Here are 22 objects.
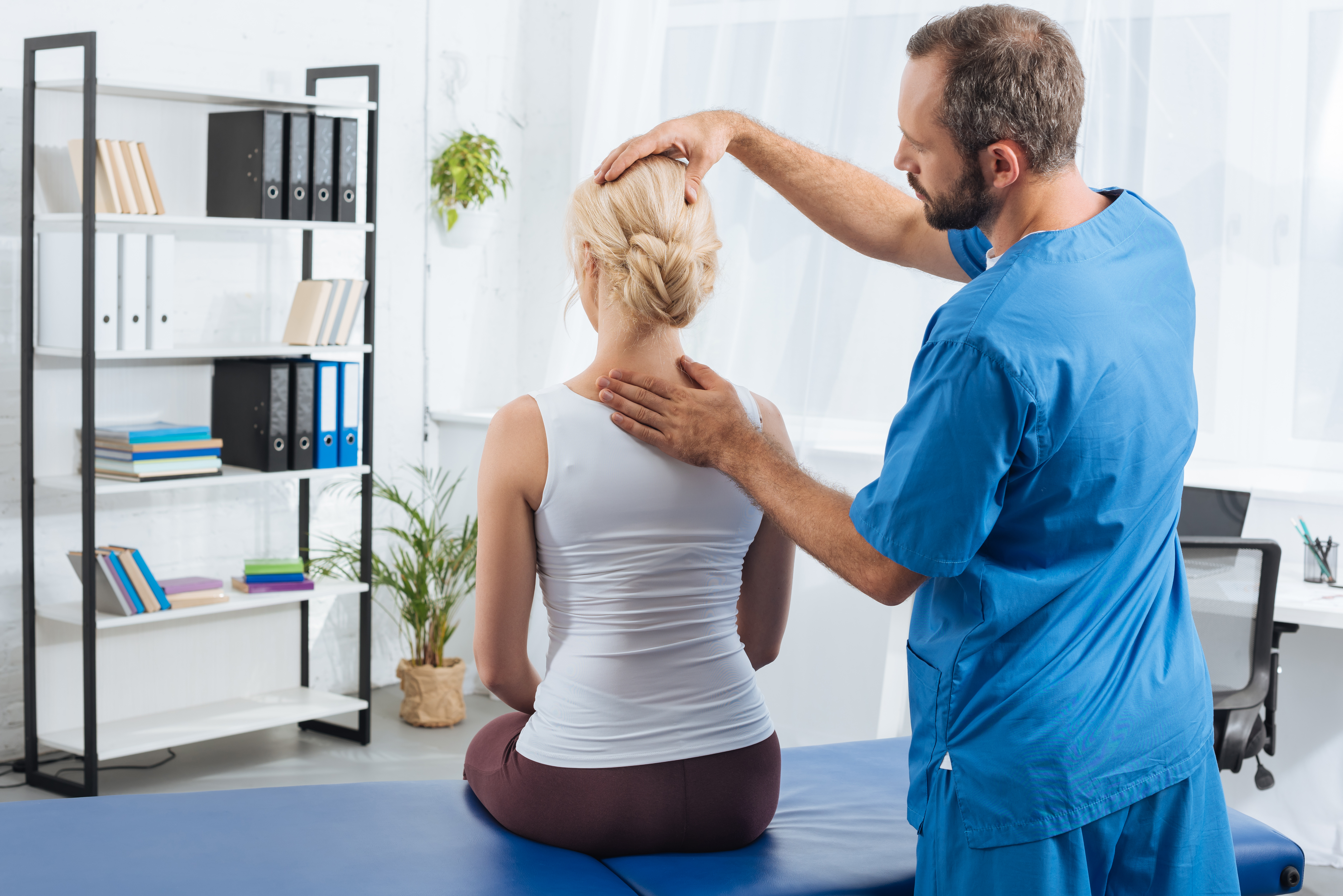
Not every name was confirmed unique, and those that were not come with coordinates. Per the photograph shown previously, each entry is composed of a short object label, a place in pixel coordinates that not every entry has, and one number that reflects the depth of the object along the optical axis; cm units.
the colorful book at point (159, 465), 295
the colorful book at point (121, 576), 297
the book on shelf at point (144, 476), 295
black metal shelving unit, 275
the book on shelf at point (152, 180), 298
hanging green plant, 396
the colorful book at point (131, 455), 296
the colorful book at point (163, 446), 296
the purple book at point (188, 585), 315
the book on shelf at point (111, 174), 289
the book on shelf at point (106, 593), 296
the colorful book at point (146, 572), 300
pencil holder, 277
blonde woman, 139
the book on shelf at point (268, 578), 329
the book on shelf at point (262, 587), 328
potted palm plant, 360
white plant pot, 409
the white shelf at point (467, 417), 396
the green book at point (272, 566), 330
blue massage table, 138
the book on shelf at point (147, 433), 297
